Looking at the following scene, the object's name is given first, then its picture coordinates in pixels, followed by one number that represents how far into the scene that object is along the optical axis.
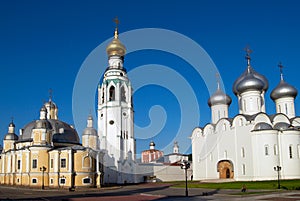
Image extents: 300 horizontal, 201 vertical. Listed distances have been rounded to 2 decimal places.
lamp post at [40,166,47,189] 38.05
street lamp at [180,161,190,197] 24.87
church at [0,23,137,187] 38.97
